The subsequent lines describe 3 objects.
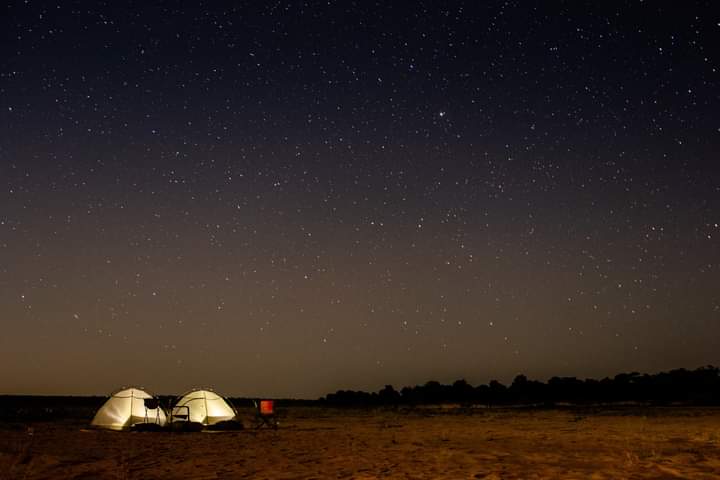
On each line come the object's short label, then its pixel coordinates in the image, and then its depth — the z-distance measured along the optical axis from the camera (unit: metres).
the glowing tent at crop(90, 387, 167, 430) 18.42
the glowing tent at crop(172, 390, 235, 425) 19.25
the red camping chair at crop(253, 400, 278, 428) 18.52
